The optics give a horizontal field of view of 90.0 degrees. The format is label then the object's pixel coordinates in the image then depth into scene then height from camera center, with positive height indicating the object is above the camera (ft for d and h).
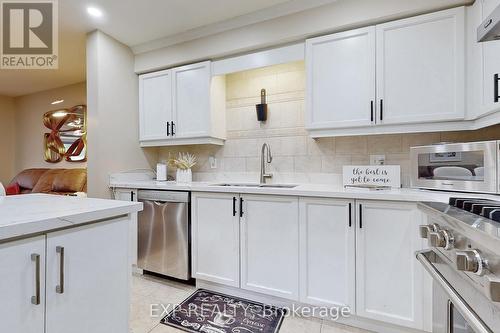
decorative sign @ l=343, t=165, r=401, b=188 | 6.33 -0.28
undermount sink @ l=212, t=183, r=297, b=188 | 7.80 -0.64
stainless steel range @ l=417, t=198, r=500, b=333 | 2.01 -0.92
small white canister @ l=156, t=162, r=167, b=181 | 9.46 -0.24
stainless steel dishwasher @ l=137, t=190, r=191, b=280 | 7.45 -2.12
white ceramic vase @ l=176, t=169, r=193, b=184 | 9.04 -0.35
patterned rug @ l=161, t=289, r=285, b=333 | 5.61 -3.65
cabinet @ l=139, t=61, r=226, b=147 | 8.48 +2.10
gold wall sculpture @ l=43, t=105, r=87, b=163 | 14.39 +1.87
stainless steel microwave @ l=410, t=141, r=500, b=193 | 4.60 -0.06
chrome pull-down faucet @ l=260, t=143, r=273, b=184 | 8.25 +0.17
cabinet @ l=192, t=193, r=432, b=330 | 5.14 -2.05
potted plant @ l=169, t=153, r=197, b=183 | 9.02 -0.15
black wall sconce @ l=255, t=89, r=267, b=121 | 8.52 +1.91
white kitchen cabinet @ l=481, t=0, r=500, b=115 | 4.55 +1.77
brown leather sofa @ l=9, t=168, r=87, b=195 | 12.54 -0.80
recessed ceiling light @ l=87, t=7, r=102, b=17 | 7.35 +4.61
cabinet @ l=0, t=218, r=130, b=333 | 2.49 -1.33
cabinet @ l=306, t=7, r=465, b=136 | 5.57 +2.19
